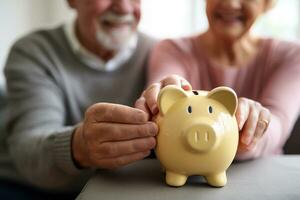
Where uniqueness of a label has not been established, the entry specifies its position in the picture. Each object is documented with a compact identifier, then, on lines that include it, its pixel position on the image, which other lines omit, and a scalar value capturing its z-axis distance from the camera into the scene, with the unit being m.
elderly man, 0.76
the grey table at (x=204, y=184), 0.50
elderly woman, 0.74
